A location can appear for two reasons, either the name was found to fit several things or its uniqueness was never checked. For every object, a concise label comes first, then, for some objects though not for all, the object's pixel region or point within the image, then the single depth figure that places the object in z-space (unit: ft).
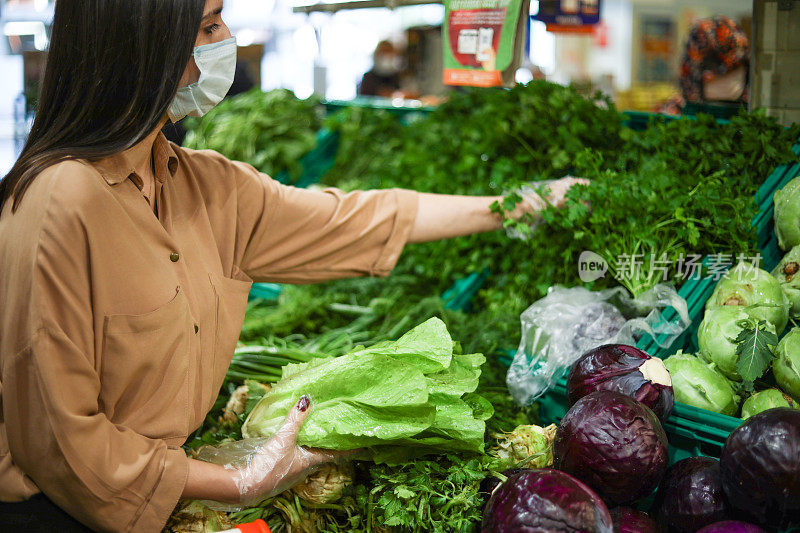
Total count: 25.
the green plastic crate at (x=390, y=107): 15.08
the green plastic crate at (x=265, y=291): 12.54
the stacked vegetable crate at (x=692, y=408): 6.08
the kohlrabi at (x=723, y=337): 6.58
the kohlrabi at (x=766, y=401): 6.04
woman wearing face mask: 4.89
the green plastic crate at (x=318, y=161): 15.85
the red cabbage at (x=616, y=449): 5.16
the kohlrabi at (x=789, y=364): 6.11
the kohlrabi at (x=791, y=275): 7.14
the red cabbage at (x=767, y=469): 4.66
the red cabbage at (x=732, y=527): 4.76
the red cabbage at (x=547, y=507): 4.66
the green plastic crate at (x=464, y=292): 10.19
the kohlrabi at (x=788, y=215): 7.48
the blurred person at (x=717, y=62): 15.76
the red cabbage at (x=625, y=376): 5.92
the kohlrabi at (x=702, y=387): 6.35
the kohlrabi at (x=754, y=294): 6.79
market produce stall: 5.24
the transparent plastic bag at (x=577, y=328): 7.40
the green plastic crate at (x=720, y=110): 11.41
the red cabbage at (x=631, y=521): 5.18
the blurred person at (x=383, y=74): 27.32
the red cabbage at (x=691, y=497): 5.22
